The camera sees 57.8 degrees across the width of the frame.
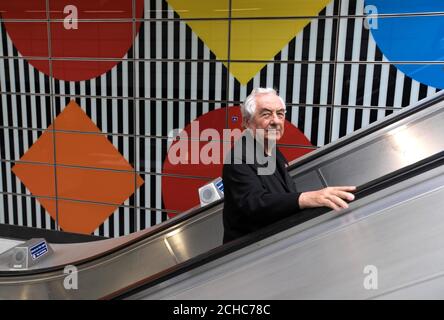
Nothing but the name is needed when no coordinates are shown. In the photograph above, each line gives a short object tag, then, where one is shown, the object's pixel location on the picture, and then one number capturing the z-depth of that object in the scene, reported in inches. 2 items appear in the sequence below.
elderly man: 59.5
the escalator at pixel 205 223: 103.1
